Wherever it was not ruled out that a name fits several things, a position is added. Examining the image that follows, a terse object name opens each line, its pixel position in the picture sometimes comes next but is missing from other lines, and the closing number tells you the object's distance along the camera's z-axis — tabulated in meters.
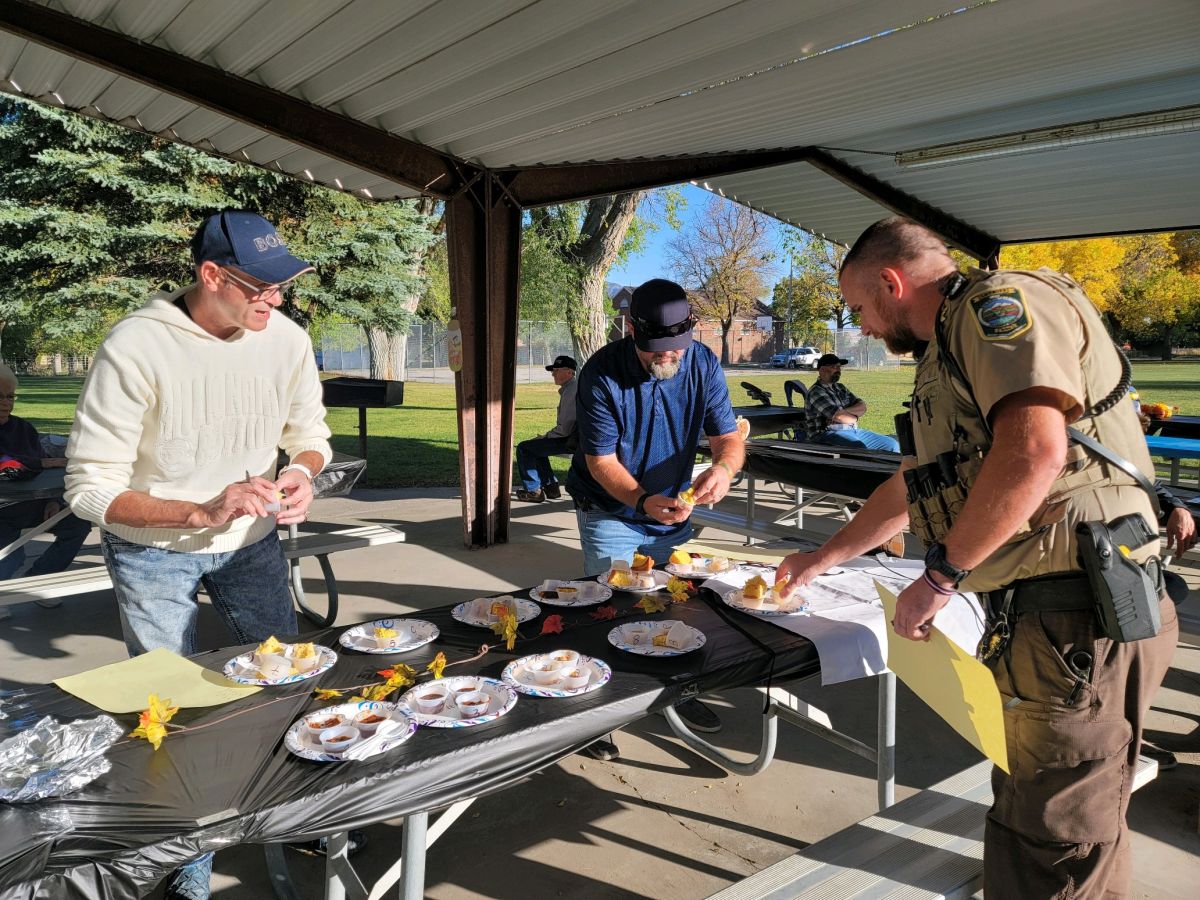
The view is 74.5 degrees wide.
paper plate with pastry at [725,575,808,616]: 2.32
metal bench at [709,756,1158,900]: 1.77
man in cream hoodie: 1.98
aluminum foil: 1.36
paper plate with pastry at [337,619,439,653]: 2.03
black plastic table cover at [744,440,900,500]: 4.67
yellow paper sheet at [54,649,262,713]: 1.71
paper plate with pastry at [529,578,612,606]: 2.42
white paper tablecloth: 2.14
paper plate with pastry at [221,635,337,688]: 1.82
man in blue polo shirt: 2.93
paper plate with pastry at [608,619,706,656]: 2.01
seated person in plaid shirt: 7.05
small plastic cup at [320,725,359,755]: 1.50
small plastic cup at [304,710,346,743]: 1.57
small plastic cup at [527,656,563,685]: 1.82
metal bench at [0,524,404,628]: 4.01
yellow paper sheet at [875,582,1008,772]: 1.50
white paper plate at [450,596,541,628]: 2.23
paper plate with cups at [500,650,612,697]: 1.79
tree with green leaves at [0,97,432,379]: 14.64
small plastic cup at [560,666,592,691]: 1.79
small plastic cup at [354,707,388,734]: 1.59
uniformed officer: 1.48
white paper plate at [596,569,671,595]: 2.56
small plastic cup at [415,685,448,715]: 1.69
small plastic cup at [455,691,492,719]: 1.67
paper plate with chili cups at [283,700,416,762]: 1.50
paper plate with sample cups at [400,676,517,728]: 1.64
